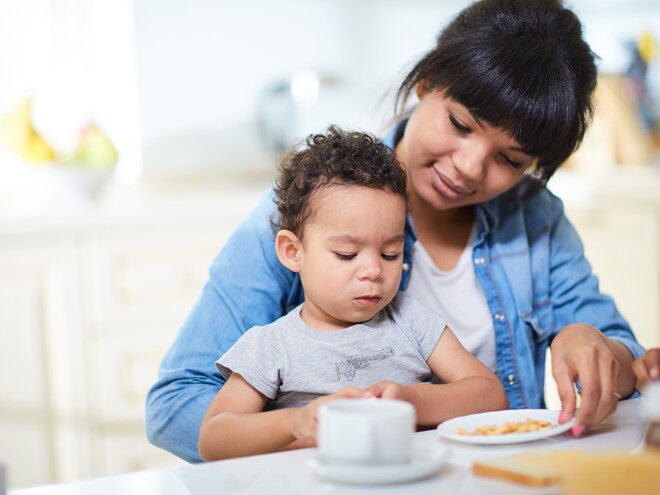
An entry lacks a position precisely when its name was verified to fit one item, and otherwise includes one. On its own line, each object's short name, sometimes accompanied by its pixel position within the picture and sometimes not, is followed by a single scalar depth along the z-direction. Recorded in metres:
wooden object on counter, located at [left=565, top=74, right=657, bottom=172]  3.15
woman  1.21
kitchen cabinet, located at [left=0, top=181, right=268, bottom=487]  2.38
